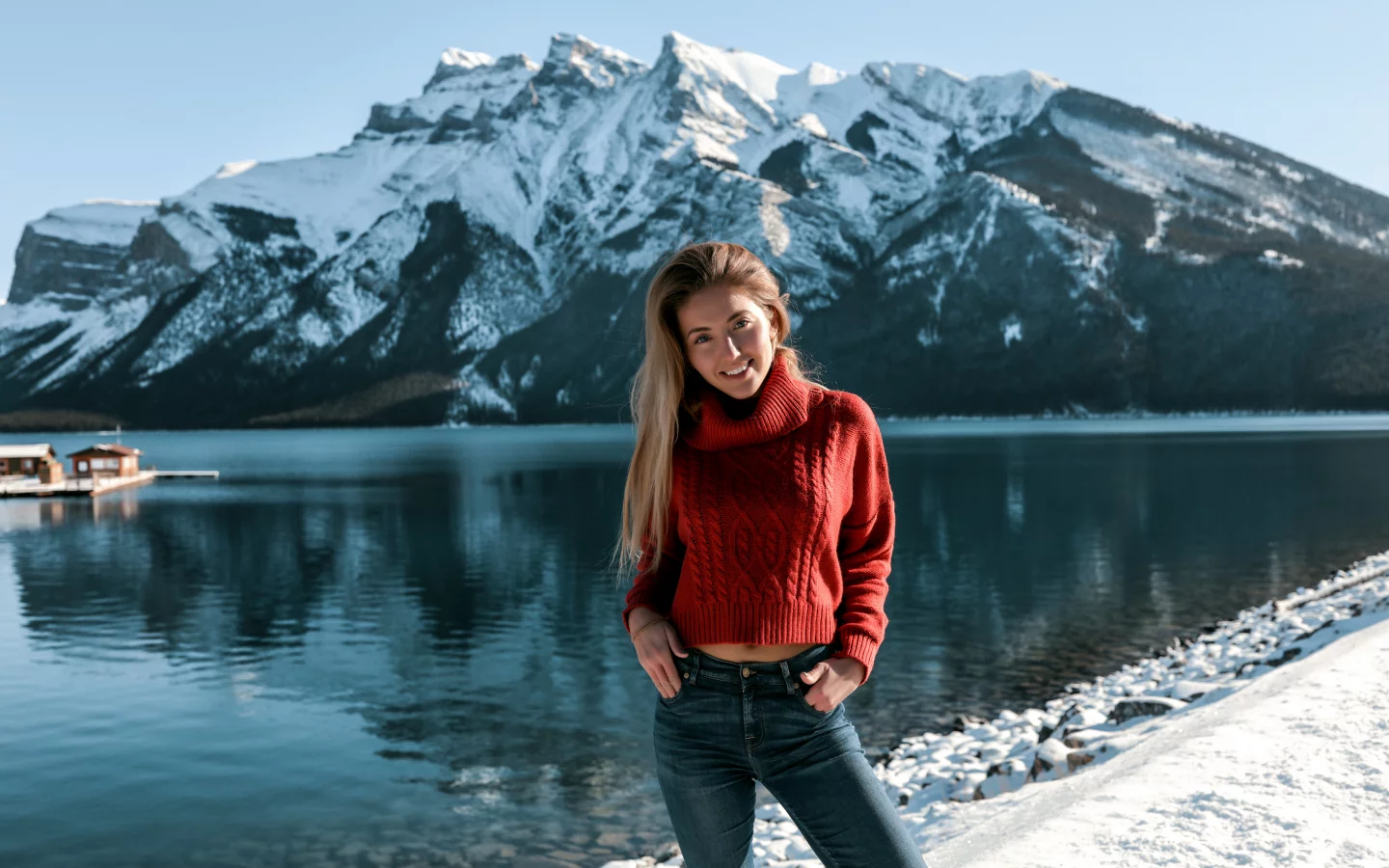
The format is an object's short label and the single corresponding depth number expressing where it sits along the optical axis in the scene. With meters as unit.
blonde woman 3.75
